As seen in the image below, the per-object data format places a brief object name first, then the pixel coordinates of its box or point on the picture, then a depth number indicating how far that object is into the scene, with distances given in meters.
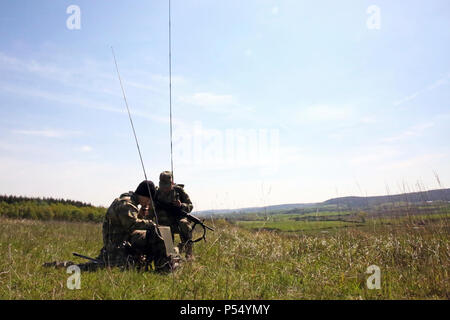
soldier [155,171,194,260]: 7.01
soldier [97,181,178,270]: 5.62
